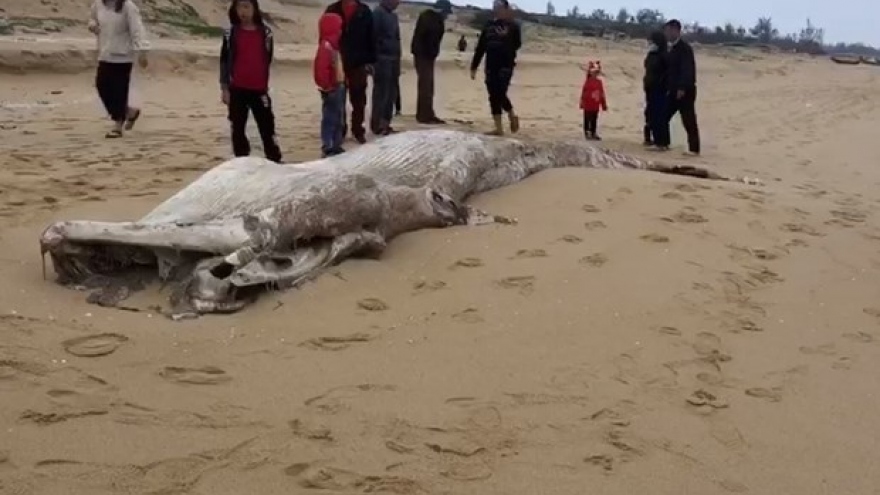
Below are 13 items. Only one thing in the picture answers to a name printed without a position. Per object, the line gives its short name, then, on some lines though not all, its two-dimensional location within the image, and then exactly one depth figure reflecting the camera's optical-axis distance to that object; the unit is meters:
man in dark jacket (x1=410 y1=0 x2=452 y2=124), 12.15
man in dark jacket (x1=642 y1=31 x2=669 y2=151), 11.62
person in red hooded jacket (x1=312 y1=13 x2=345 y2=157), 8.68
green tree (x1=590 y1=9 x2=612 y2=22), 113.76
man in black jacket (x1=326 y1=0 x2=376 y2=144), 9.33
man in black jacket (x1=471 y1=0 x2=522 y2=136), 11.34
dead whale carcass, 4.54
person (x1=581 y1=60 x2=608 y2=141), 12.11
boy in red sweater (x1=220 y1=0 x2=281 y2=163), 7.62
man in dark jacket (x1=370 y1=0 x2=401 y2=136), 10.60
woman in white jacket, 9.75
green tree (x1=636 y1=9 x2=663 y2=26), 105.53
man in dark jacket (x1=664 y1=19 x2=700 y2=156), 11.20
